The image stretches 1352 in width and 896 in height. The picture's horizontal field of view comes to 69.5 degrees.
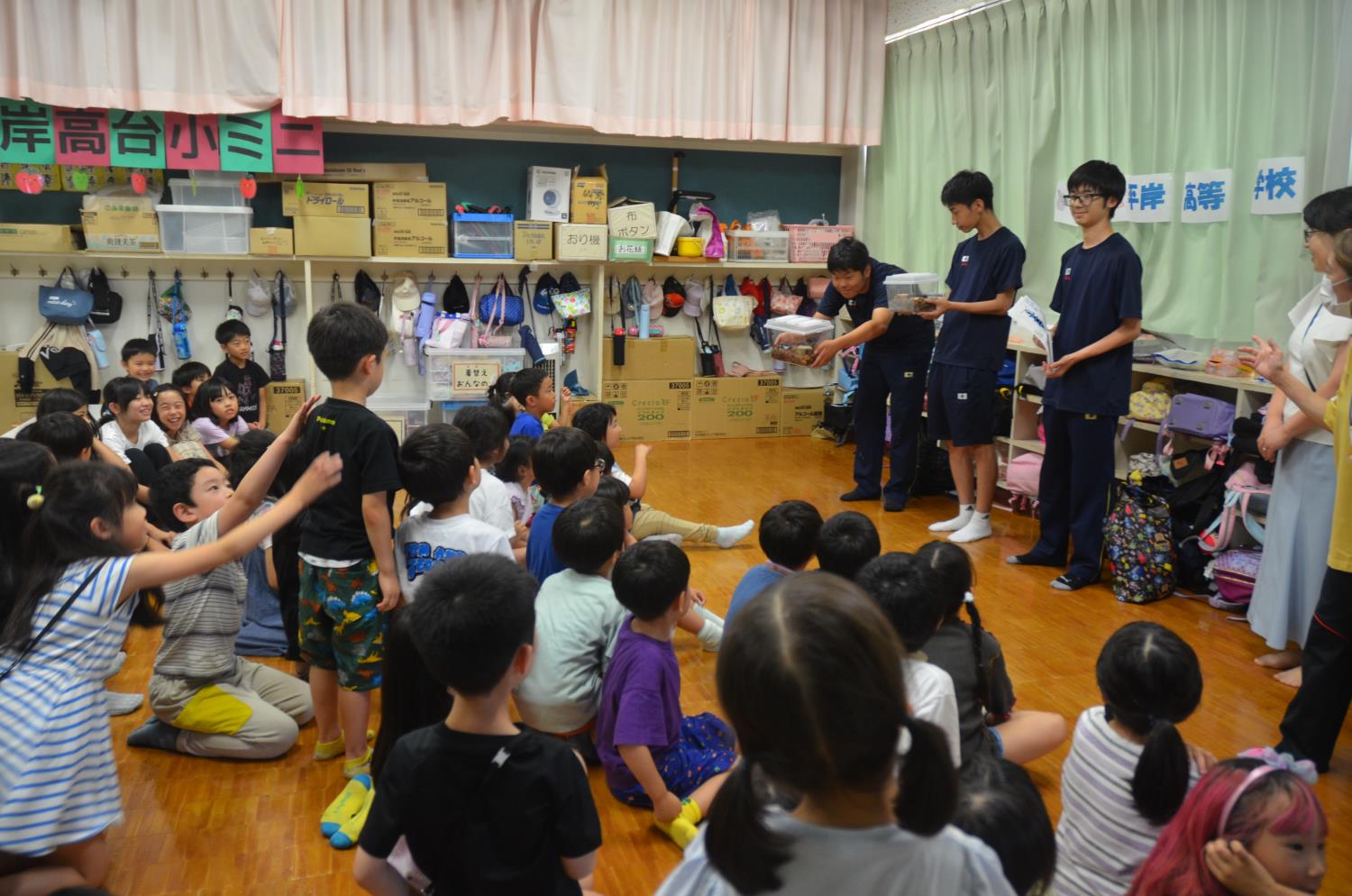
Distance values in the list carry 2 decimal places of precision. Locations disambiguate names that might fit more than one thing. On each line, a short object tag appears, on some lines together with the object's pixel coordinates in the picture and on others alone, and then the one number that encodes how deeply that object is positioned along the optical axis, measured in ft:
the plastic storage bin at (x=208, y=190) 18.63
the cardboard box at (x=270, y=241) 18.53
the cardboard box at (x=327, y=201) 18.62
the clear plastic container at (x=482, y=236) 20.07
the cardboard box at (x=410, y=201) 19.31
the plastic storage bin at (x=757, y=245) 21.89
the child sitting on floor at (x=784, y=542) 8.06
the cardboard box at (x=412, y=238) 19.47
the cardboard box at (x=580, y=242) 20.11
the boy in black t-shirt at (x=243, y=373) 17.04
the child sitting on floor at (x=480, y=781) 4.28
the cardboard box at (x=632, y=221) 20.51
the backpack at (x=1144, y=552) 12.00
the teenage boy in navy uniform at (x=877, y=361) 15.69
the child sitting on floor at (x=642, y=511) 11.69
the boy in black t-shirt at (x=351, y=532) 7.17
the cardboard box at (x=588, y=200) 20.30
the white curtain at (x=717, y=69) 19.54
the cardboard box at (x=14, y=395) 17.90
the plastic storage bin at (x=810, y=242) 22.04
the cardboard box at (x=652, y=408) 21.40
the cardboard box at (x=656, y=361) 21.37
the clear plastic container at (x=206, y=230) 18.38
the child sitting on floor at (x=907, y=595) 6.00
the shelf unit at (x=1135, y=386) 12.14
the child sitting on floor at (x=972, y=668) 6.56
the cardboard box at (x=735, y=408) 21.84
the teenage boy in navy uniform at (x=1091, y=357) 11.98
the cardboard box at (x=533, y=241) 19.94
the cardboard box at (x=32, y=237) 17.63
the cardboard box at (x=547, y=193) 20.36
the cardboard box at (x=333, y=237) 18.73
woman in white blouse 9.15
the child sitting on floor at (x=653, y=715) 6.75
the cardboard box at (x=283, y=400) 19.43
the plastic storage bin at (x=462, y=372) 19.65
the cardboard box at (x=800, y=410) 22.50
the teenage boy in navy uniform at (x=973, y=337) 14.10
